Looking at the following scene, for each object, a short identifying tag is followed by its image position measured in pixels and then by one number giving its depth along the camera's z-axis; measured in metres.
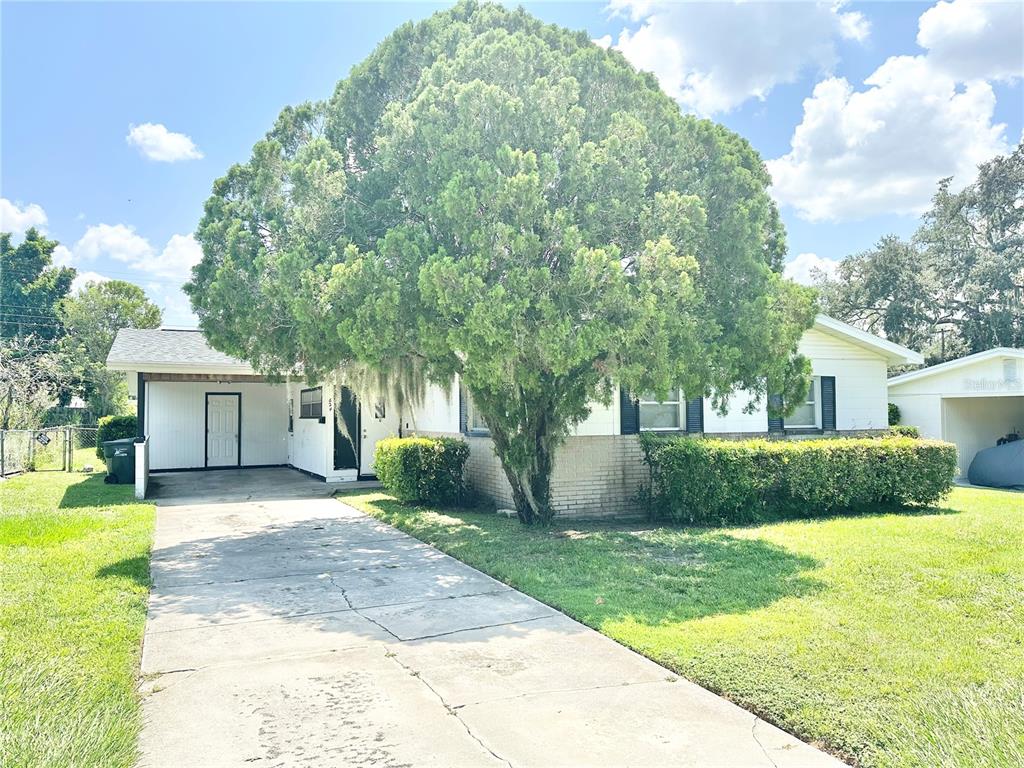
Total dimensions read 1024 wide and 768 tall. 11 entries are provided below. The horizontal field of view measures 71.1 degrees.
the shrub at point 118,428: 17.58
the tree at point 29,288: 35.22
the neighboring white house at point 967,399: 16.00
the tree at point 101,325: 29.81
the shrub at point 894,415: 17.55
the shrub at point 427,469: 11.48
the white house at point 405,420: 11.12
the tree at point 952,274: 27.72
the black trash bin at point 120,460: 14.59
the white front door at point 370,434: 15.77
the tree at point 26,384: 20.44
